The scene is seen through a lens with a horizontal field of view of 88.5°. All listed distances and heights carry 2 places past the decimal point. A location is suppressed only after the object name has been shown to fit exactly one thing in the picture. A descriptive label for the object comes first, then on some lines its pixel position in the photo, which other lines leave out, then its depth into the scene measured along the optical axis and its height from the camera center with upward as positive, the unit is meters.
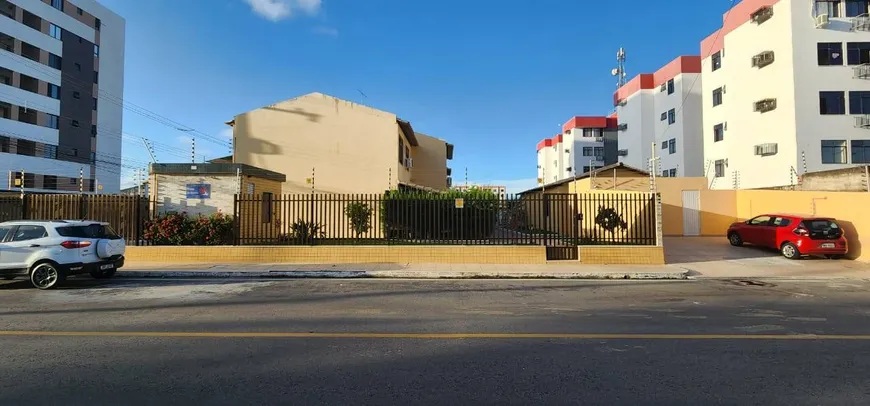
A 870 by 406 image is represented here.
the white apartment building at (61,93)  39.28 +13.03
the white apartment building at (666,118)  40.44 +10.32
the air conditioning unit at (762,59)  28.28 +10.35
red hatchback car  14.06 -0.55
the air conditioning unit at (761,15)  28.56 +13.37
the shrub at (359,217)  15.19 +0.17
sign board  15.40 +1.09
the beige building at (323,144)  23.75 +4.18
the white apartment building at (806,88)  26.14 +7.94
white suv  9.20 -0.57
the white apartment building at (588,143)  62.56 +11.09
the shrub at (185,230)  13.91 -0.23
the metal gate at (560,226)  13.58 -0.16
